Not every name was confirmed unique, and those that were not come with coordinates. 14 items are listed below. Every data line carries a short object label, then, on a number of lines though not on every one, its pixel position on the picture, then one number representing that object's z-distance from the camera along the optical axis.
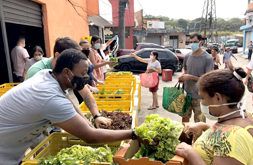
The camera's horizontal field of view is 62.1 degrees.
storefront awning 14.65
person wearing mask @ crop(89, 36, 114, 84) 5.19
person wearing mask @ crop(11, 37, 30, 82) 6.04
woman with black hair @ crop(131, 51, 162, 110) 6.74
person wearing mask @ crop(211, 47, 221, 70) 9.23
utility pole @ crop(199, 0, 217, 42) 49.35
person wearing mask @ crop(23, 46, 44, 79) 5.00
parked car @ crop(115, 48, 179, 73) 13.30
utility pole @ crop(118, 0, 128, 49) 18.12
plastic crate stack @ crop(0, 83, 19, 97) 4.17
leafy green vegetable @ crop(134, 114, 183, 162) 1.92
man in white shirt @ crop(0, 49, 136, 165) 1.77
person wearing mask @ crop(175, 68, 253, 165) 1.48
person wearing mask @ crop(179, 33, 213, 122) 4.09
